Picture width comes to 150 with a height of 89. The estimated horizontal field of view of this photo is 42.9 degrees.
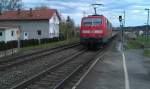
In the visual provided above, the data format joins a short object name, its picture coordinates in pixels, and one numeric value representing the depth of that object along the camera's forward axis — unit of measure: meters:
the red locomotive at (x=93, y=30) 18.72
